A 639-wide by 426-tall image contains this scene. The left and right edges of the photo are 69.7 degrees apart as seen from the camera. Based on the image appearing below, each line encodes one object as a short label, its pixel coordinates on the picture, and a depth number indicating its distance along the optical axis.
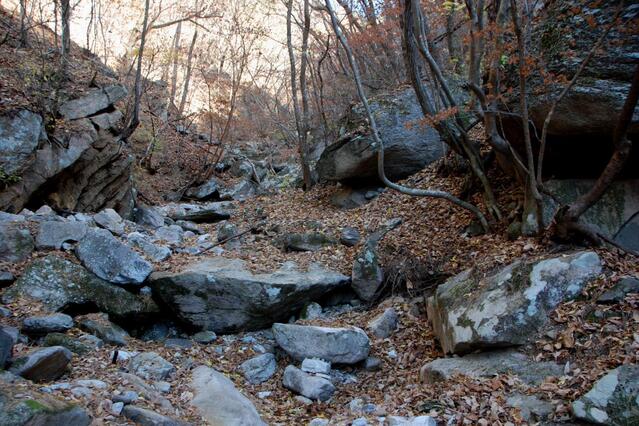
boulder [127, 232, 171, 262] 6.71
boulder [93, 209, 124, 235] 7.34
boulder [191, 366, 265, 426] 3.96
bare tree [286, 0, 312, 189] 11.51
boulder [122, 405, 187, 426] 3.37
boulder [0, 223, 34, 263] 5.64
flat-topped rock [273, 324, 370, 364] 5.28
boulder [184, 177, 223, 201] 12.96
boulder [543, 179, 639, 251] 5.19
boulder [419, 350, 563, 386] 3.90
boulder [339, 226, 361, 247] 7.68
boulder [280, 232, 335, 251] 7.72
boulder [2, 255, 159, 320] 5.28
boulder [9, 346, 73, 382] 3.64
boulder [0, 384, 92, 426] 2.75
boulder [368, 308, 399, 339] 5.73
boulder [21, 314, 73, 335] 4.69
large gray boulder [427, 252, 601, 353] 4.36
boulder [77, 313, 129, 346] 5.08
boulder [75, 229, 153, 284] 5.90
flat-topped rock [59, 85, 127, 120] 8.46
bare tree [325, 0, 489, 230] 6.41
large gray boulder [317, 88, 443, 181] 9.42
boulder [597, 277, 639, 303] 4.16
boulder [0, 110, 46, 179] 6.93
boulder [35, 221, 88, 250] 5.98
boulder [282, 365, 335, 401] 4.80
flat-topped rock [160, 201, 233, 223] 10.23
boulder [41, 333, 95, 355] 4.51
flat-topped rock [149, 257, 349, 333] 6.04
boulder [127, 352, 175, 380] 4.46
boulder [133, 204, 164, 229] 9.31
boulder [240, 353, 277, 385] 5.15
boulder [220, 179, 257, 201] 12.73
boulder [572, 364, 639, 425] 3.19
